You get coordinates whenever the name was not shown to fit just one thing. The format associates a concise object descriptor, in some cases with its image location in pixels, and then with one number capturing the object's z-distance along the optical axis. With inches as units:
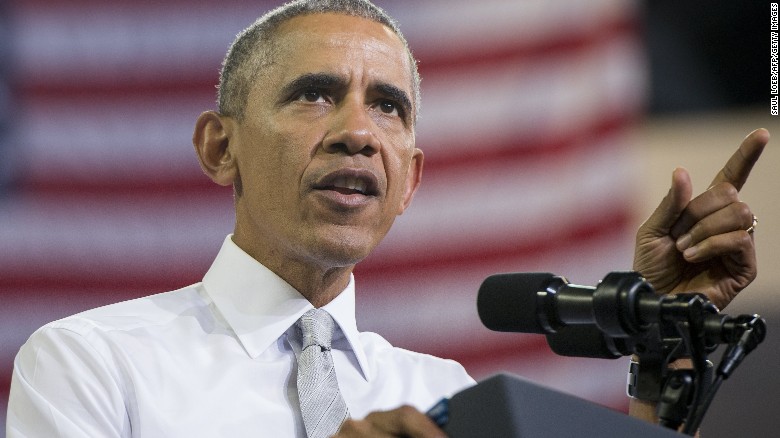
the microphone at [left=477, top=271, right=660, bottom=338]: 189.4
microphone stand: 189.4
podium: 175.7
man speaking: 197.5
